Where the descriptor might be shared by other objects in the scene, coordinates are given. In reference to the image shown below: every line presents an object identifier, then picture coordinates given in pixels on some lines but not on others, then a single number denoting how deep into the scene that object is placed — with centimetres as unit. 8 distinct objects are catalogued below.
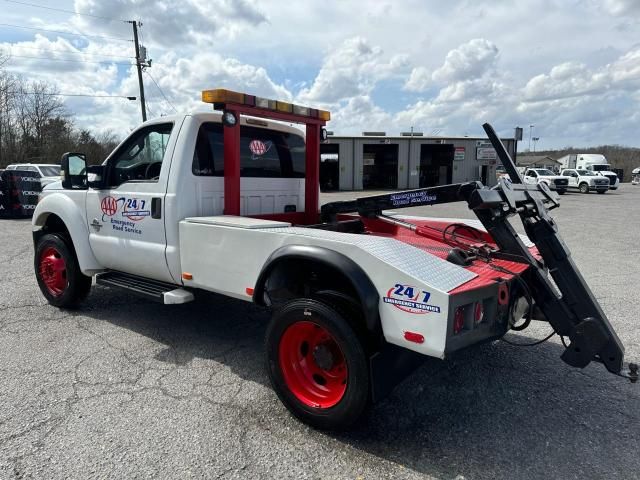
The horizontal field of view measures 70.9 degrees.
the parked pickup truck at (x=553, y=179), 3098
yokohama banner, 1471
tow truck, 260
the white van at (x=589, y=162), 4769
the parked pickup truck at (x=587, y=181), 3134
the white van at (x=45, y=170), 1581
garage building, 3628
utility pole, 2706
